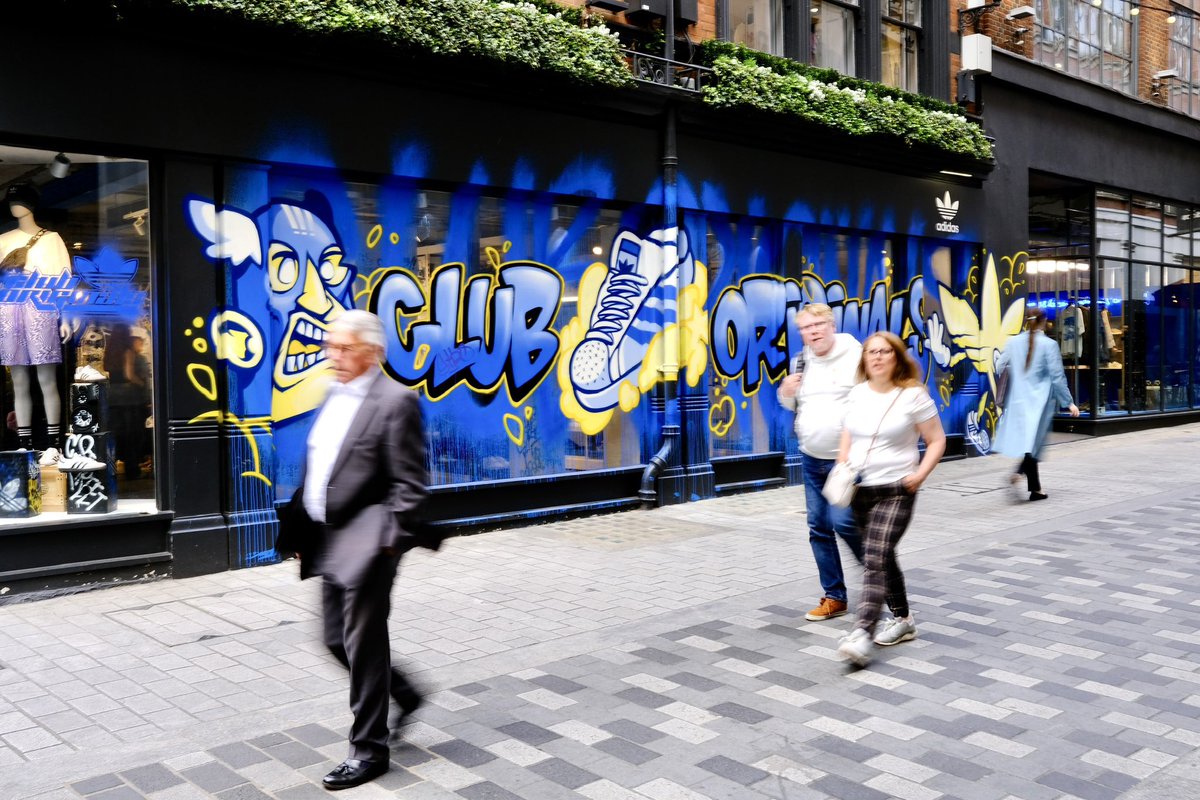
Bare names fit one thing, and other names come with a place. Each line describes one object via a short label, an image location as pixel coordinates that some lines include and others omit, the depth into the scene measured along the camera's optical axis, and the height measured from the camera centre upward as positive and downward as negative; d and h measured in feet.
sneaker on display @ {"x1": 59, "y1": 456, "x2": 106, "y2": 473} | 24.38 -1.59
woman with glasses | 17.88 -1.17
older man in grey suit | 13.14 -1.44
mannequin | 23.84 +1.48
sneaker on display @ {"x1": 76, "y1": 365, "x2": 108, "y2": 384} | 24.89 +0.48
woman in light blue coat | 35.17 -0.62
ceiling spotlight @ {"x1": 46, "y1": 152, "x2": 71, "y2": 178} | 24.09 +5.23
